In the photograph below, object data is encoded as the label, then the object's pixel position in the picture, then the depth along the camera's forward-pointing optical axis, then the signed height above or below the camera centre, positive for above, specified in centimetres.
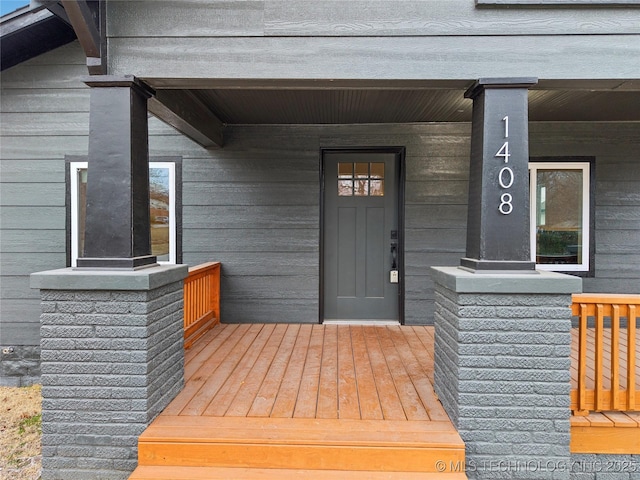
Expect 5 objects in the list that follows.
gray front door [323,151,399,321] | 403 +4
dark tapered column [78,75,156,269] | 205 +31
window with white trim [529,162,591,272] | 387 +24
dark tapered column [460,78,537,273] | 202 +32
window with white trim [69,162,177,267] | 388 +29
